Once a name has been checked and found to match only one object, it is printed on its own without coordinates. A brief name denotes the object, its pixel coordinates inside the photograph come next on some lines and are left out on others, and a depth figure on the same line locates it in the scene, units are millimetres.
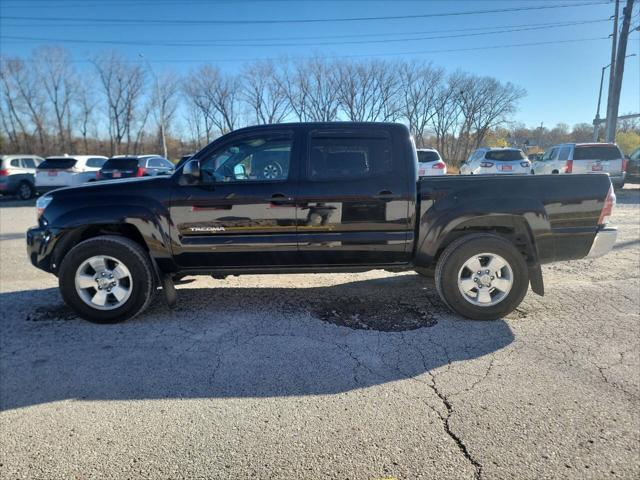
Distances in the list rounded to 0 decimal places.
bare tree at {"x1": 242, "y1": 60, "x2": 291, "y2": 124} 57656
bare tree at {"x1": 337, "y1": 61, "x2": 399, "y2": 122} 52531
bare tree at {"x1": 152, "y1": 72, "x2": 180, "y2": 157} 61844
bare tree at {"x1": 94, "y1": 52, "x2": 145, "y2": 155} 59344
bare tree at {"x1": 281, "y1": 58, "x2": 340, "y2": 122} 53094
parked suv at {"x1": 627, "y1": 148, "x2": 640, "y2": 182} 17750
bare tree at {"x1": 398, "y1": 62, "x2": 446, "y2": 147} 52312
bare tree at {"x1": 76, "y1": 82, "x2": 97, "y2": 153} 59781
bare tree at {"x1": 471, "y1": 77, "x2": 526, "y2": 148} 50875
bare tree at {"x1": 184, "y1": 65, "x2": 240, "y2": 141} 60991
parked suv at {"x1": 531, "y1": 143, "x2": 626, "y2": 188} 14398
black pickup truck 3865
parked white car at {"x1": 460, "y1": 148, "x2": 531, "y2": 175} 15992
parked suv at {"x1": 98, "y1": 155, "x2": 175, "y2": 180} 14812
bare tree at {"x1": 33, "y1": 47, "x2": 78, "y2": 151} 56625
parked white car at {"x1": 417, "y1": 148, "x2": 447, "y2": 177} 15500
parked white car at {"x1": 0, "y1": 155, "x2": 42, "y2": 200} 16312
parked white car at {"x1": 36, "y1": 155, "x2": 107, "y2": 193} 15453
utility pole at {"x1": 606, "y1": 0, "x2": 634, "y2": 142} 19359
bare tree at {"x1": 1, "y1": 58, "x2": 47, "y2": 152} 51906
